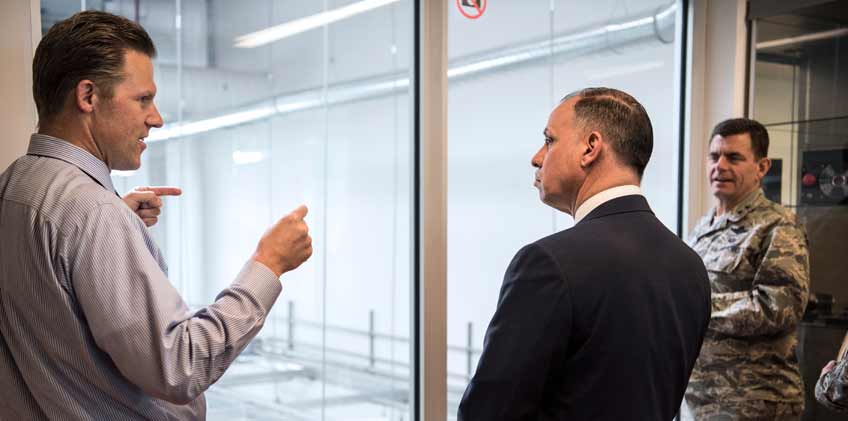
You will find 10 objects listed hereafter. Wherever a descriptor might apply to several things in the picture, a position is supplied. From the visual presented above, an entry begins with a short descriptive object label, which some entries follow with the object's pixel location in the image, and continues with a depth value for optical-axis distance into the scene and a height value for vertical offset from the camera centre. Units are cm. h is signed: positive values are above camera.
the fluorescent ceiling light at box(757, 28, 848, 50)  322 +65
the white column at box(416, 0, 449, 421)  266 -13
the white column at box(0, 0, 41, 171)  177 +26
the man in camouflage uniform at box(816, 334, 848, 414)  182 -56
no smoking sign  280 +68
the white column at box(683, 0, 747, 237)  353 +44
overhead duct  232 +45
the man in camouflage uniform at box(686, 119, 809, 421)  254 -44
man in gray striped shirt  111 -17
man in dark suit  132 -26
